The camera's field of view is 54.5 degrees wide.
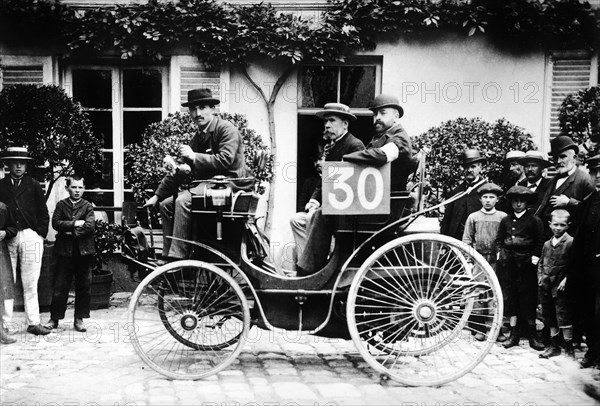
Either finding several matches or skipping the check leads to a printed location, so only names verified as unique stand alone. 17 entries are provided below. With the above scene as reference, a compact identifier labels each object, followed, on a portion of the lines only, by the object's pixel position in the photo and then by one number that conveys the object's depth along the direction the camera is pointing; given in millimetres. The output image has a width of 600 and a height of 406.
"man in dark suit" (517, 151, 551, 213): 6344
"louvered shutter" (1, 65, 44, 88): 7785
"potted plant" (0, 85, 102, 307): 6621
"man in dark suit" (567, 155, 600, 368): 4770
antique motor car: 4242
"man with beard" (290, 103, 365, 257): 4922
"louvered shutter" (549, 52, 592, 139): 7742
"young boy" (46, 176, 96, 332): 6094
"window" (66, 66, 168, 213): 8203
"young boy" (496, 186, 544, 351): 5539
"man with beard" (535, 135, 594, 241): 5406
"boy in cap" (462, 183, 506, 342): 5973
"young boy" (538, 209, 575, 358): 5121
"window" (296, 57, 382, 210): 8375
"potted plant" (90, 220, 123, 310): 6945
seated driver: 4539
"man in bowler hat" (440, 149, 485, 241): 6305
